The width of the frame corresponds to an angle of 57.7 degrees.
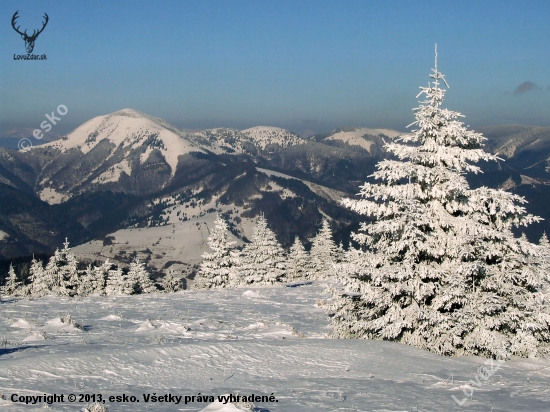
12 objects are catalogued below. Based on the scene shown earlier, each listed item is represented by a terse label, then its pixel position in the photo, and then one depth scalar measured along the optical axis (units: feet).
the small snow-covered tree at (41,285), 189.87
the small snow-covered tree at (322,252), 216.95
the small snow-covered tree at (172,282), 270.26
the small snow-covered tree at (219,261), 168.25
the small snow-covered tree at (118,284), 206.90
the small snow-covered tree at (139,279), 215.10
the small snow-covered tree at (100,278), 216.95
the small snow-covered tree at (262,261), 176.14
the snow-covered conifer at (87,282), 209.24
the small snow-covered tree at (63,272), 191.93
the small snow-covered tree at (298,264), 227.40
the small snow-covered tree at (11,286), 222.34
